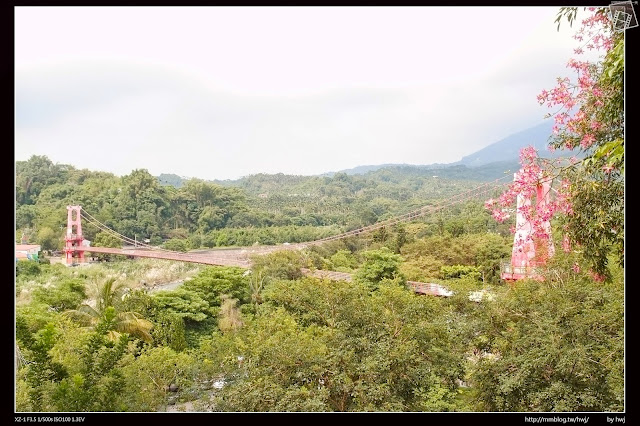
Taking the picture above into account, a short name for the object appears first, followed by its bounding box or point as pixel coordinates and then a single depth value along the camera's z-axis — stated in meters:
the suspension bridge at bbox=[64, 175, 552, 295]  150.98
